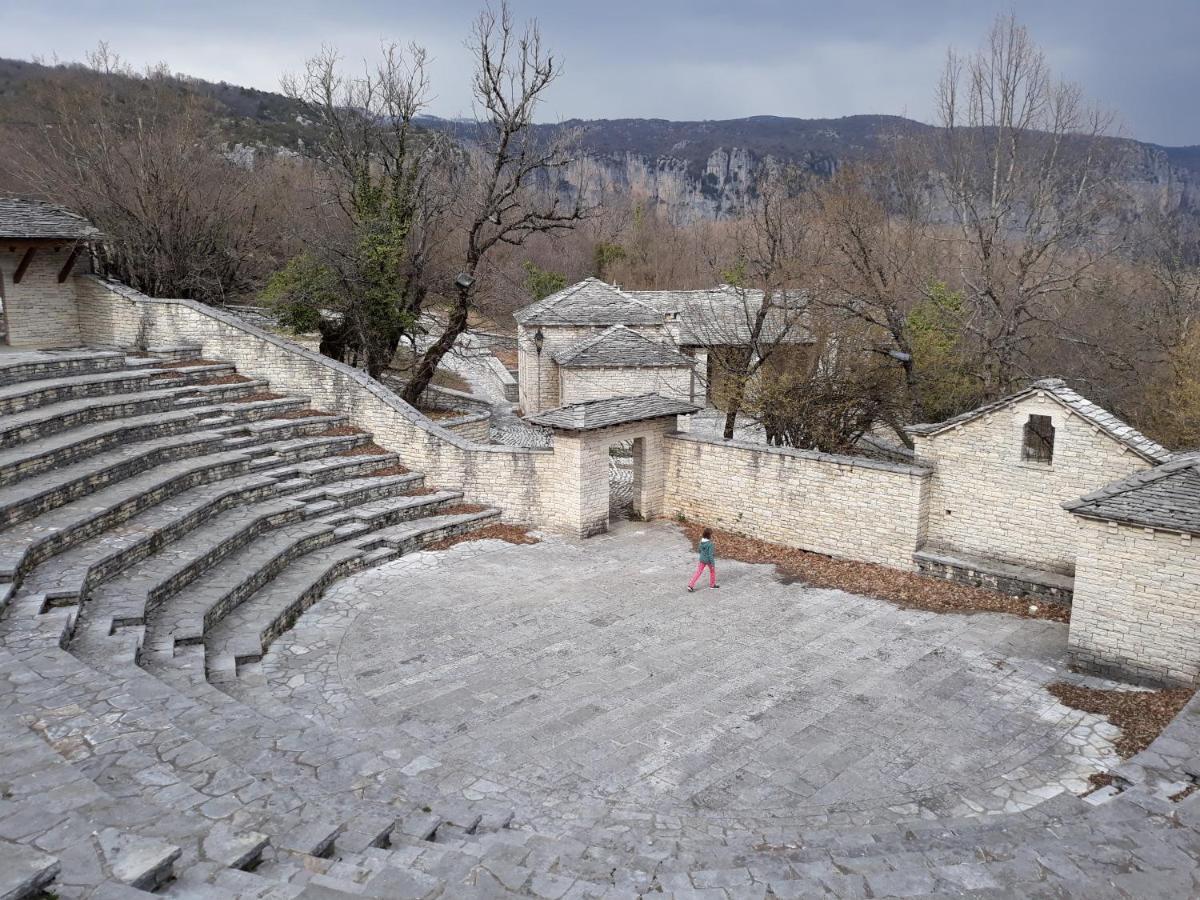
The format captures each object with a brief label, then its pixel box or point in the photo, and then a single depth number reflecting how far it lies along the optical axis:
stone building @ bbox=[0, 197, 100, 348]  15.20
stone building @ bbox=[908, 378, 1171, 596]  10.66
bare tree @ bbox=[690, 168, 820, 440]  16.64
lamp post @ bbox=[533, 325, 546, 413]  23.06
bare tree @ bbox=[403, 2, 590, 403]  17.14
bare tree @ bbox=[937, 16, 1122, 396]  16.73
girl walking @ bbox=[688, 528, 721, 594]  11.03
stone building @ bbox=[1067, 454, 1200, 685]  8.46
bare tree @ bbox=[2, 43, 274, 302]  18.22
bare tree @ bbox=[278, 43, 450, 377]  16.98
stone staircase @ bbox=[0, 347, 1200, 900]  4.50
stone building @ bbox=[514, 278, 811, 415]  20.42
